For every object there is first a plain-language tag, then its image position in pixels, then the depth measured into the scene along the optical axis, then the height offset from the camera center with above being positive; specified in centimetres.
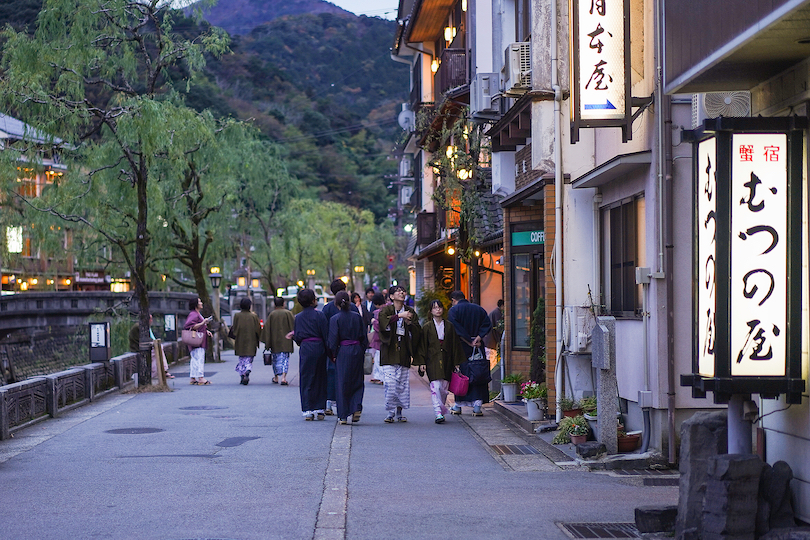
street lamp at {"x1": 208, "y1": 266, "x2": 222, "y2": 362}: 3653 +32
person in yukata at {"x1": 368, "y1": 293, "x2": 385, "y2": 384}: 2159 -122
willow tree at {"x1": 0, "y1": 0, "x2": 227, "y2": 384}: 1998 +439
